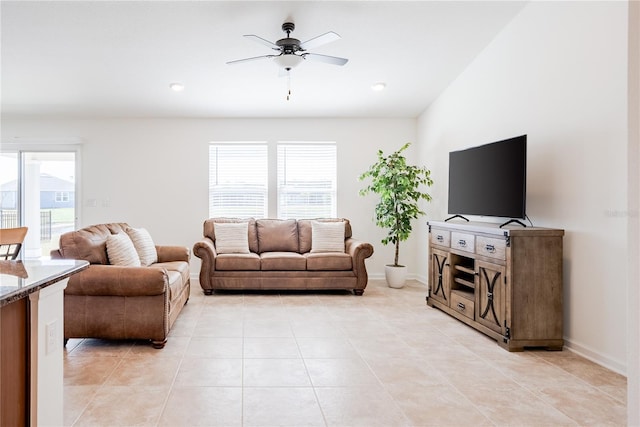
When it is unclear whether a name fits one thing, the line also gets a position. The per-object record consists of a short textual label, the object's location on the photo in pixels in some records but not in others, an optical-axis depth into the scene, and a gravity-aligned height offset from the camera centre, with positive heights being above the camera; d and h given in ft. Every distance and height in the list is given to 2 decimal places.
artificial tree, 17.74 +0.73
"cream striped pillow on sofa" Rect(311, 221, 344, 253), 17.85 -1.35
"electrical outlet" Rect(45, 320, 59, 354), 4.65 -1.60
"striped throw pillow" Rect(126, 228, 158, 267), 13.24 -1.39
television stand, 10.04 -1.99
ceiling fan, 10.99 +4.59
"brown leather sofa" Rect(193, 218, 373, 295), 16.34 -2.66
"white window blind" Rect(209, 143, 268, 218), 20.12 +1.37
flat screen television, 10.71 +0.94
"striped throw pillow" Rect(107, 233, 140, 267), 11.19 -1.35
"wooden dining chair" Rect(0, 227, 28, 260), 7.43 -0.64
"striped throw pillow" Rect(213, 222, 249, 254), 17.47 -1.43
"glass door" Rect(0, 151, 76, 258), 19.43 +0.51
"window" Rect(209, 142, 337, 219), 20.16 +1.42
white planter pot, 17.99 -3.09
